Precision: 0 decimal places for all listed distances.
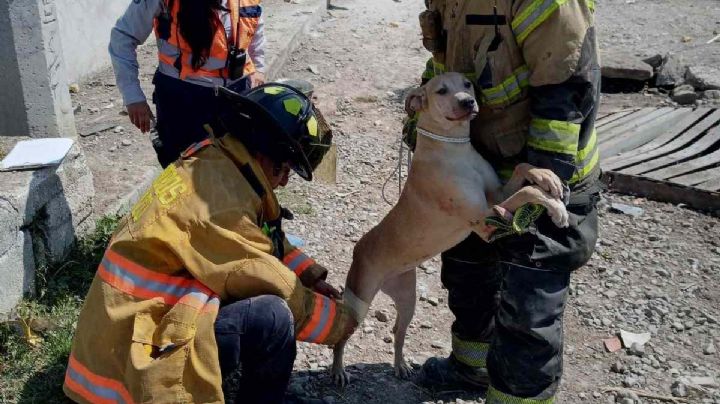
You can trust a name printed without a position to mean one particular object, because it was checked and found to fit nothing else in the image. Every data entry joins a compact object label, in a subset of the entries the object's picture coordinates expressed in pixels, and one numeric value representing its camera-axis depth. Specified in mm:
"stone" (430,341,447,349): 4105
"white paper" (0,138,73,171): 4152
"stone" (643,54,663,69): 8203
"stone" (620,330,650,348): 4008
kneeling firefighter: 2691
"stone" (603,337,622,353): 3988
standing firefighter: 2697
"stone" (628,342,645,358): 3920
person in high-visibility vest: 3922
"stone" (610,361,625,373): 3818
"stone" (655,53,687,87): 7918
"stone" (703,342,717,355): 3938
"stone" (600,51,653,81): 7844
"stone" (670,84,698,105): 7480
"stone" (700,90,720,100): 7431
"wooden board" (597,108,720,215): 5543
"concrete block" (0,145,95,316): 3848
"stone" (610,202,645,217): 5395
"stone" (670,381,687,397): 3630
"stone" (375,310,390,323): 4277
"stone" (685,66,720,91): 7653
